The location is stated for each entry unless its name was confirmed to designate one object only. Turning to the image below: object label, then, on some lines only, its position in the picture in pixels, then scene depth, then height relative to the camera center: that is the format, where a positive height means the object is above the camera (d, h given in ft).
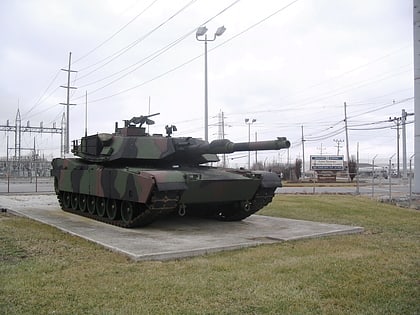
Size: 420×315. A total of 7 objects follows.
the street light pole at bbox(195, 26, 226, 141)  66.74 +14.75
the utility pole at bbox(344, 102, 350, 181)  168.81 +9.19
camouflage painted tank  35.27 -0.44
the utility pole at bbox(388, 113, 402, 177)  158.64 +13.45
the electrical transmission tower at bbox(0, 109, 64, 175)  167.02 +14.67
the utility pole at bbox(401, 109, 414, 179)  125.63 +11.05
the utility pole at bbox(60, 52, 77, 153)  123.34 +15.17
